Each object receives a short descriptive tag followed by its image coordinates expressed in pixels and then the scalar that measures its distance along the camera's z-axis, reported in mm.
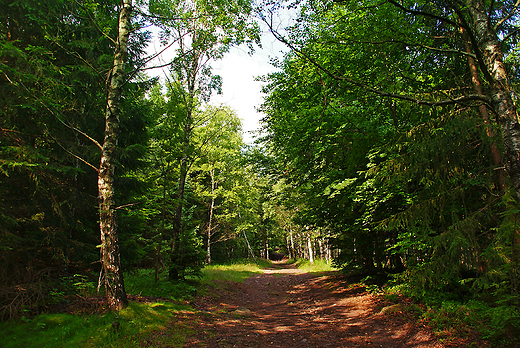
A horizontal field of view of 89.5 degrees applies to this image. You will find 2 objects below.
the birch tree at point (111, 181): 5910
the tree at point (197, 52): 10352
